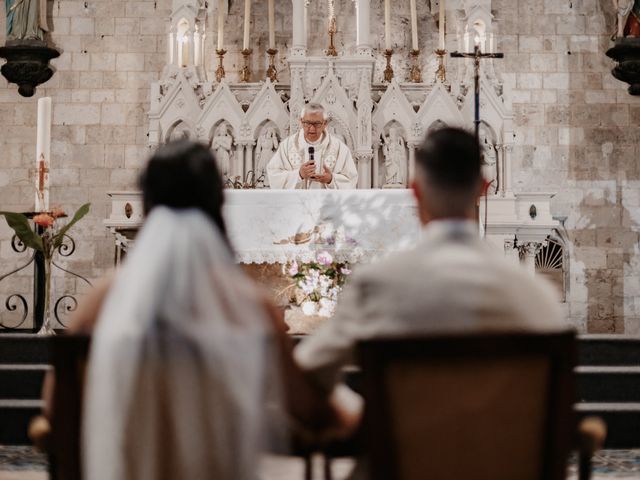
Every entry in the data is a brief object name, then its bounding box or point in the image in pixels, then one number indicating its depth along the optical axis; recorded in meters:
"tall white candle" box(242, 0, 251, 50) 8.83
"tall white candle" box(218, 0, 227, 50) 9.06
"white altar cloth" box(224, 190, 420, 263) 6.36
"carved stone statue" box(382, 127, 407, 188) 8.63
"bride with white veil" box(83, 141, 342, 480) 1.91
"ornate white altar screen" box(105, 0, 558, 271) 8.52
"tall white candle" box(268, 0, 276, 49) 9.07
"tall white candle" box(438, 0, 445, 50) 8.95
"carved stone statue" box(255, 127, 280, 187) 8.66
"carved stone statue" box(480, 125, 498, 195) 8.59
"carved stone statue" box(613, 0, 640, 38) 9.73
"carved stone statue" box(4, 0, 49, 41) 9.91
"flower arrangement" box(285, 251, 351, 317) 5.99
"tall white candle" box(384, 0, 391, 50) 8.71
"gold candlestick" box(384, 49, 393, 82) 8.69
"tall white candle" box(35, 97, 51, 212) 6.27
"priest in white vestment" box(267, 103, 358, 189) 7.36
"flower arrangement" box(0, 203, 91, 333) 6.11
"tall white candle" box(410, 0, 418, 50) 8.79
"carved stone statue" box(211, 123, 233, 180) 8.69
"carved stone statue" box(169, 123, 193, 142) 8.78
